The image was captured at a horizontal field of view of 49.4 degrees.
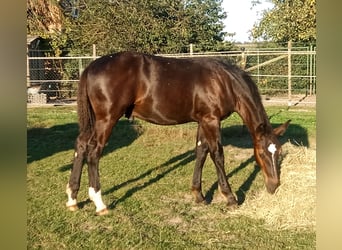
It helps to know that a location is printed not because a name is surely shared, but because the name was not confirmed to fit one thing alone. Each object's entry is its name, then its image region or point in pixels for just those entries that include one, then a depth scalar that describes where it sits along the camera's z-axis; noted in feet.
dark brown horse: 14.42
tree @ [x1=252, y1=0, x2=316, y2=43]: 46.71
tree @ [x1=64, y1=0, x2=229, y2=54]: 53.67
